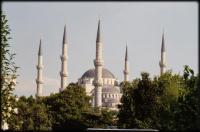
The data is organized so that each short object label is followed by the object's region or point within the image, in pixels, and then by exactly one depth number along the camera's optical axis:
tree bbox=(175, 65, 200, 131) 31.27
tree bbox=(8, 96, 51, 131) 57.72
